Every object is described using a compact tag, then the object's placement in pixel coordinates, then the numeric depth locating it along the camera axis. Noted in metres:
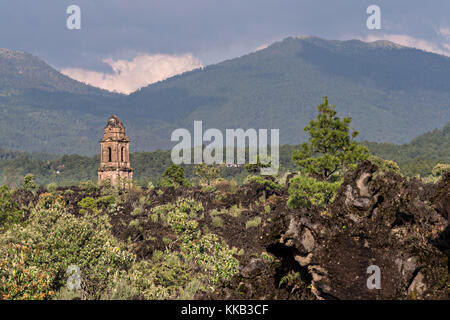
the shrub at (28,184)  102.50
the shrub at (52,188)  91.38
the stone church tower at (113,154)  96.38
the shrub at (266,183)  80.31
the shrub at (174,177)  104.88
